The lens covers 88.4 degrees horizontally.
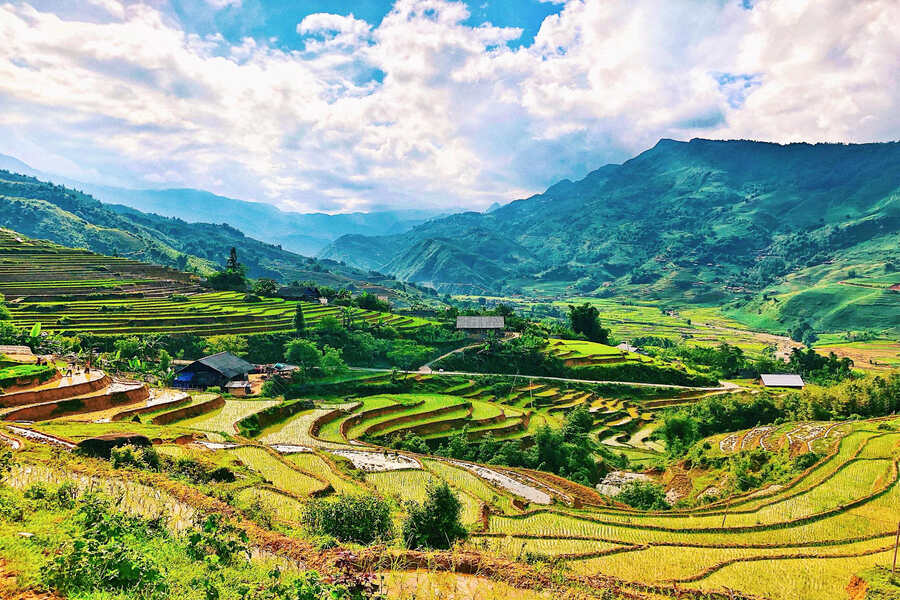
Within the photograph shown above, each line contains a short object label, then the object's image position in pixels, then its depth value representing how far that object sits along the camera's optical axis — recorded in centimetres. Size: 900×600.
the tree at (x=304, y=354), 5253
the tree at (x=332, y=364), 5200
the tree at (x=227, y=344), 5328
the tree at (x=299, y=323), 6056
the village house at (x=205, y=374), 4400
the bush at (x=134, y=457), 1508
